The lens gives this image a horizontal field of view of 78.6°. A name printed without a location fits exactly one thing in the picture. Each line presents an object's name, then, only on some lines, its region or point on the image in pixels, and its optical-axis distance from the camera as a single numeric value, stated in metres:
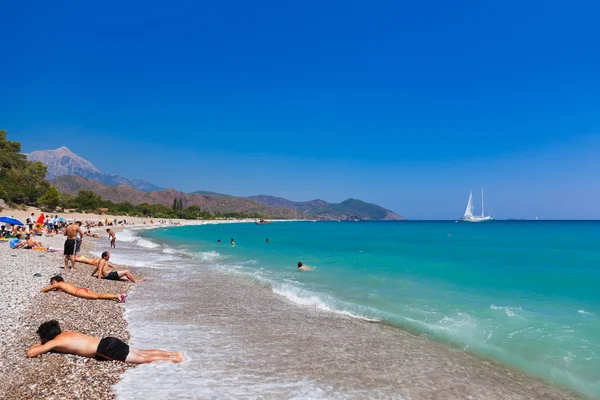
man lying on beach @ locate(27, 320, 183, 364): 6.58
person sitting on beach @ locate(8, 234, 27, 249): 22.83
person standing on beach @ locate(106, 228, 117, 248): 31.85
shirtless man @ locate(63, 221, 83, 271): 16.16
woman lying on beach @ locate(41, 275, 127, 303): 10.94
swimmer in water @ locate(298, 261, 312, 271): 22.88
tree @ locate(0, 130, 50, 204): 72.44
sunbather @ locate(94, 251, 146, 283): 15.16
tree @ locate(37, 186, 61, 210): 78.19
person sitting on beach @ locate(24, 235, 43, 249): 23.49
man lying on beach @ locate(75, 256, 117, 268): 18.80
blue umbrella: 28.92
